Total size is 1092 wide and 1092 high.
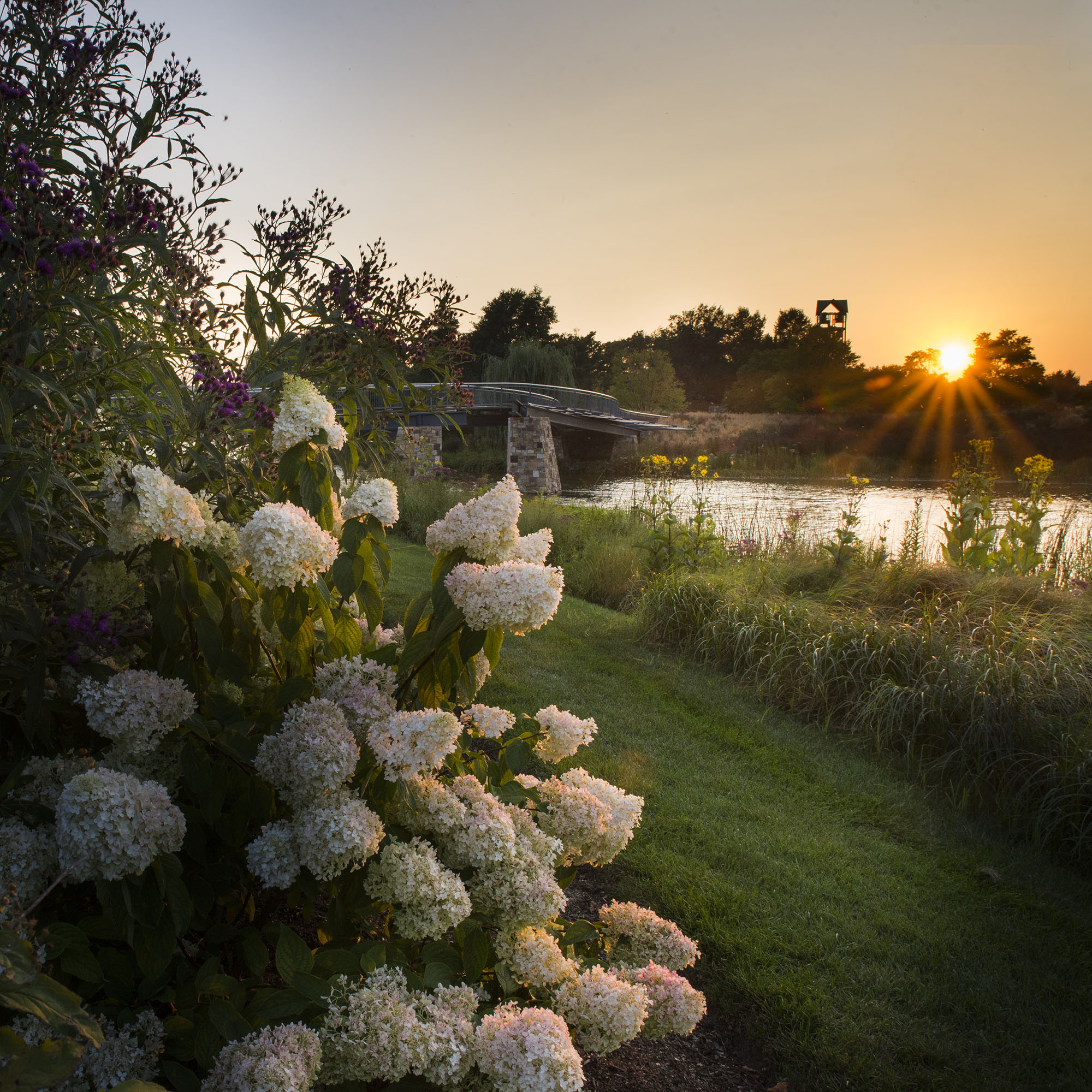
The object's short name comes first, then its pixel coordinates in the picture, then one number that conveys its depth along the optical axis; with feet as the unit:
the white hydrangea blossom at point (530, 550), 5.58
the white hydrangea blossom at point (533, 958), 4.97
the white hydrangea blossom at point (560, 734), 6.42
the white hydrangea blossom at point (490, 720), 5.74
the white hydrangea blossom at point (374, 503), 5.58
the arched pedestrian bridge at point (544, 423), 69.31
